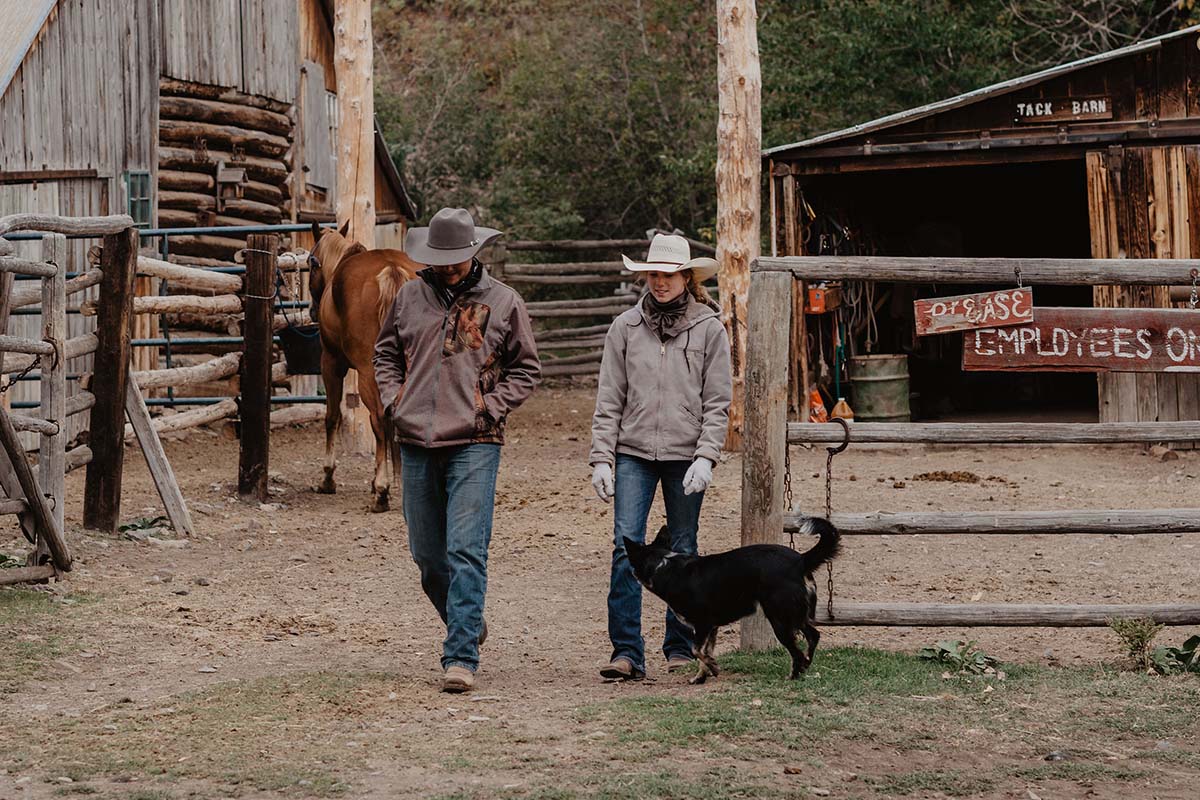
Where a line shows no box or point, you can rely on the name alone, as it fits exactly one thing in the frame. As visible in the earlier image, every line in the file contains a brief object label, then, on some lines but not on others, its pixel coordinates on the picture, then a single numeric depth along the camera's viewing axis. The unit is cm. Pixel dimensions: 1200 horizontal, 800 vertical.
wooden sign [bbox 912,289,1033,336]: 1296
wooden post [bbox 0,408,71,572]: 1517
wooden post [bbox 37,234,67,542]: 1650
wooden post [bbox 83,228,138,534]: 1848
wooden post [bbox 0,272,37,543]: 1551
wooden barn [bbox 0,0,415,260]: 2781
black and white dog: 1159
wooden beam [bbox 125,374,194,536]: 1906
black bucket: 2442
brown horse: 2147
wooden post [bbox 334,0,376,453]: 2778
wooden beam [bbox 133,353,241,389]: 2355
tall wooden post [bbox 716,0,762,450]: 2809
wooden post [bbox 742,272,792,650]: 1300
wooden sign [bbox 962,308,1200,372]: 1300
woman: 1216
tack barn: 2802
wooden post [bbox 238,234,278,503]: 2192
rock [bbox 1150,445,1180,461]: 2761
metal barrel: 3167
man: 1195
